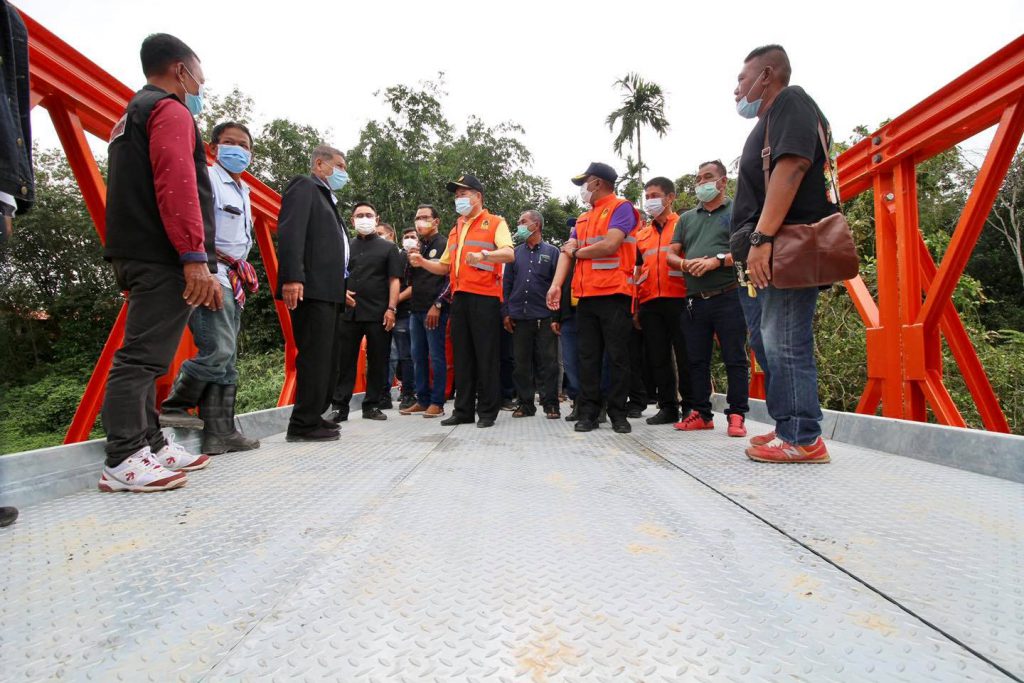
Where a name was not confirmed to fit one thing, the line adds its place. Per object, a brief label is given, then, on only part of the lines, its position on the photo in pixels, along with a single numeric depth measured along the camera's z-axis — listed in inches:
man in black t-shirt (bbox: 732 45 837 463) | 87.7
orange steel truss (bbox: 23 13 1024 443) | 82.7
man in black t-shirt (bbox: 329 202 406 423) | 172.7
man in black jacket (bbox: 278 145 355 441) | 120.5
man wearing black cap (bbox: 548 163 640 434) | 137.4
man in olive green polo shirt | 129.4
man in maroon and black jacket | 76.5
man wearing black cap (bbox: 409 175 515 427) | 152.4
